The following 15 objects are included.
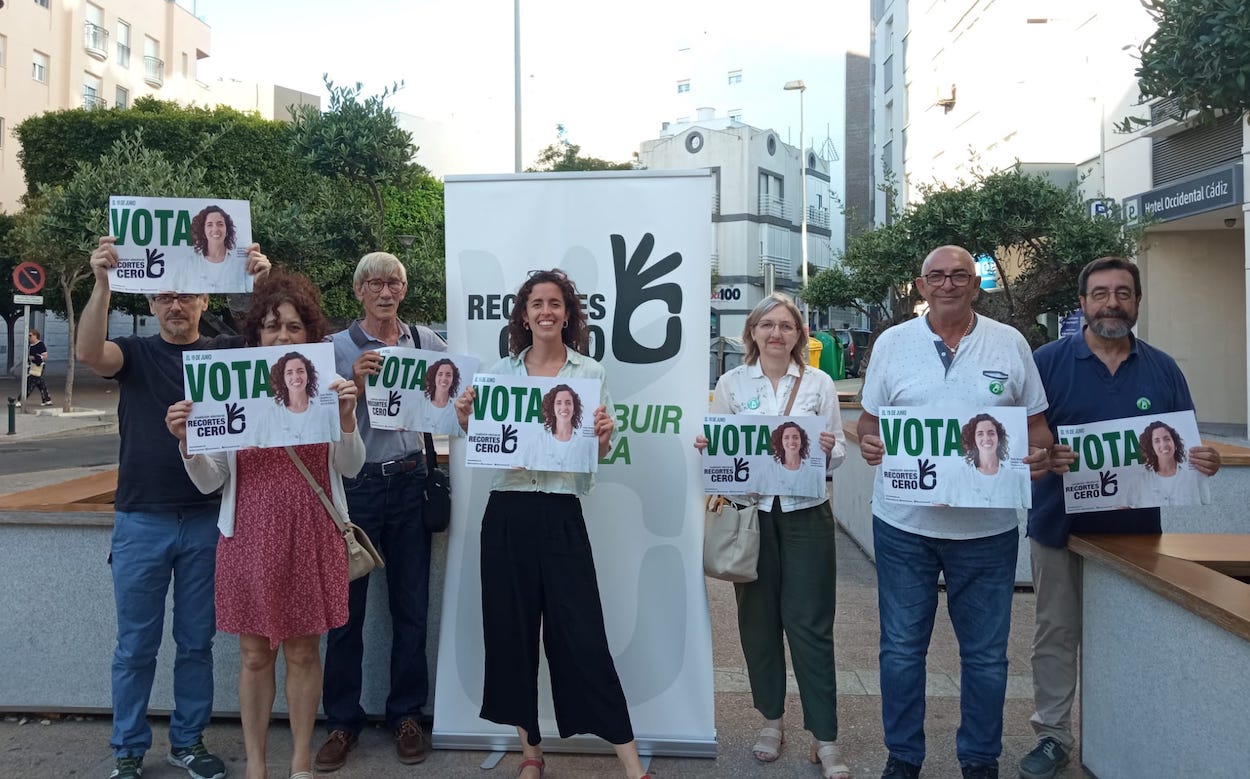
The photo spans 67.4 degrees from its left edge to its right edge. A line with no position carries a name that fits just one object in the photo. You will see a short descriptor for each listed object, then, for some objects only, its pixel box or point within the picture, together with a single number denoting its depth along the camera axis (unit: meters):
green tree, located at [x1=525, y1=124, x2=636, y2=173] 43.22
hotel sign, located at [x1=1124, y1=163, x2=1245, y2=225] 13.63
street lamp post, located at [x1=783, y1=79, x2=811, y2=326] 35.17
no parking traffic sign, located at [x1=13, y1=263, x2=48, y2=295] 17.45
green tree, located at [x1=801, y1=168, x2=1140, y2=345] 10.47
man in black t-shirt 3.65
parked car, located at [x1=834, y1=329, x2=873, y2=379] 36.99
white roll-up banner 4.16
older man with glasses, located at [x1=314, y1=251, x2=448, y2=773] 4.04
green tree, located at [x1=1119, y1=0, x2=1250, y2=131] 3.12
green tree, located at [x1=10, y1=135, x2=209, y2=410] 14.78
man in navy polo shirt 3.71
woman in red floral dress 3.45
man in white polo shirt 3.50
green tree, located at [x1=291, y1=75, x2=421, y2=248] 6.96
